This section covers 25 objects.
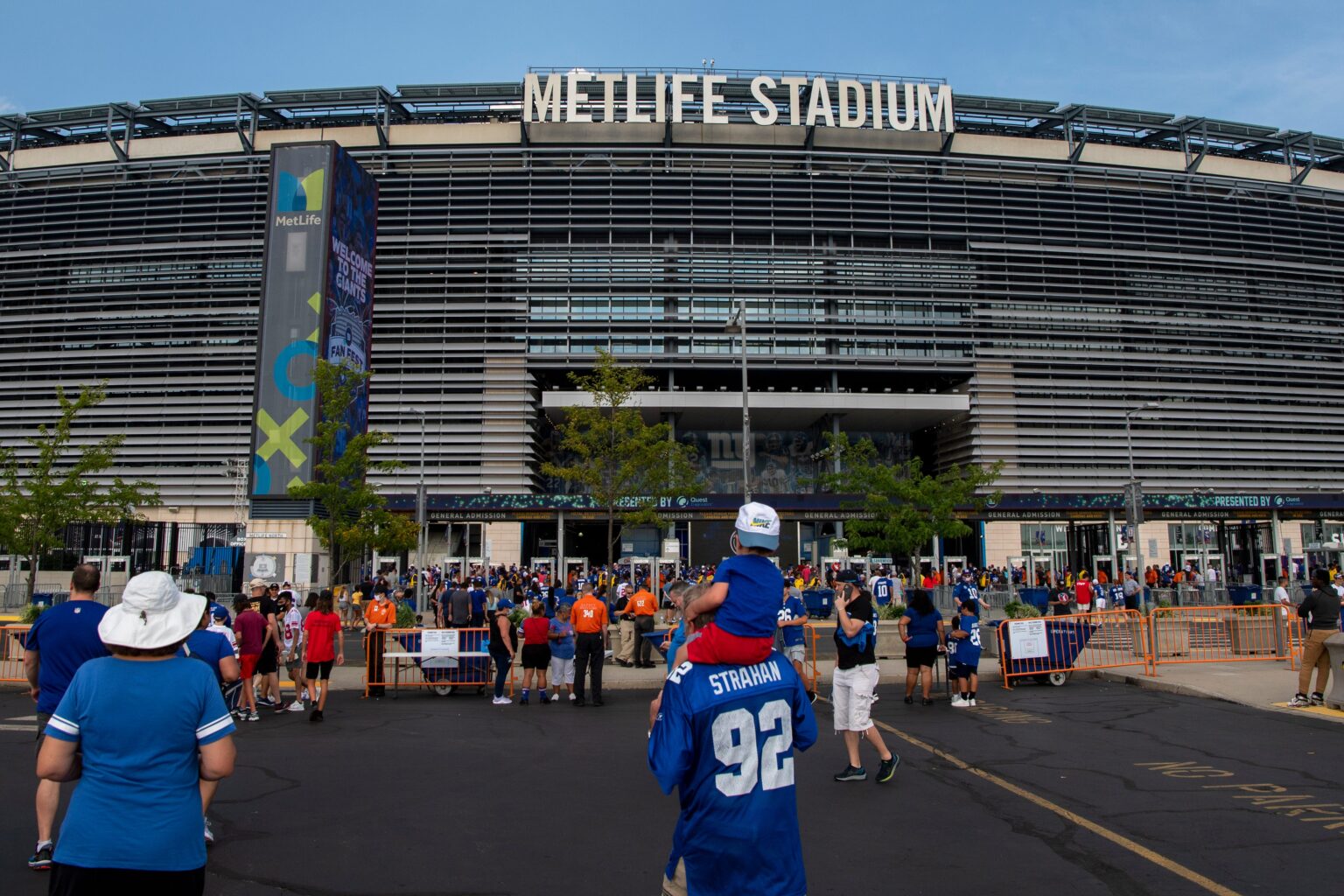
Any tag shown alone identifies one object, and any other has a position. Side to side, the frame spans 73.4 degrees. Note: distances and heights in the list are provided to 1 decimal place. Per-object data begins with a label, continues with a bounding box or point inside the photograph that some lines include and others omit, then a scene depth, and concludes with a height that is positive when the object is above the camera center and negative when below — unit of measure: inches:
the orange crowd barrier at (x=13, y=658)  614.9 -70.6
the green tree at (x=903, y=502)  1326.3 +81.6
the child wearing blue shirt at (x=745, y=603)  129.7 -6.8
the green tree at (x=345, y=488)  1040.8 +77.2
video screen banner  1181.7 +341.3
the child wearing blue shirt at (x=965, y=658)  496.1 -55.5
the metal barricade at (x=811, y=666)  490.3 -70.6
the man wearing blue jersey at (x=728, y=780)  123.9 -31.0
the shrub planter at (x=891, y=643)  762.8 -73.3
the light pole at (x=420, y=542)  1122.0 +17.2
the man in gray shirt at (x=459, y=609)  737.6 -43.5
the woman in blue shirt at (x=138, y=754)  118.0 -26.8
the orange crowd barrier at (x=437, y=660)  572.1 -67.0
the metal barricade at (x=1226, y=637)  685.3 -61.6
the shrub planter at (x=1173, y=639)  686.5 -62.5
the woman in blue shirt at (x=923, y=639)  498.9 -45.4
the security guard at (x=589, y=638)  521.0 -47.5
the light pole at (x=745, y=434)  996.6 +140.6
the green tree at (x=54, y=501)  1120.8 +67.8
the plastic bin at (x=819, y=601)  1083.9 -53.7
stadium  1941.4 +576.9
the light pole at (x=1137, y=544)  940.6 +14.7
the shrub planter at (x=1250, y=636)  693.3 -60.1
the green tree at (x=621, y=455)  1157.1 +132.2
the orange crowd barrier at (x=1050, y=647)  588.4 -58.9
